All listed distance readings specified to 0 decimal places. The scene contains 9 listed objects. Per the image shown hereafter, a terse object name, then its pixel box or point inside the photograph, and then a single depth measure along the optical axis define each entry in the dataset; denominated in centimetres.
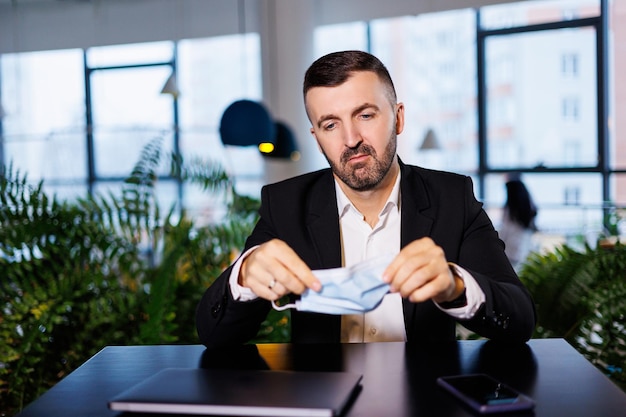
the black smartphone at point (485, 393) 120
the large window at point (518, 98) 869
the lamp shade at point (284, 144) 697
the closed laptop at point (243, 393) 120
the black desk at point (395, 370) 125
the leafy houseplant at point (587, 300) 282
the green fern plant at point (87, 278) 291
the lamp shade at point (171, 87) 840
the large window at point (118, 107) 1057
